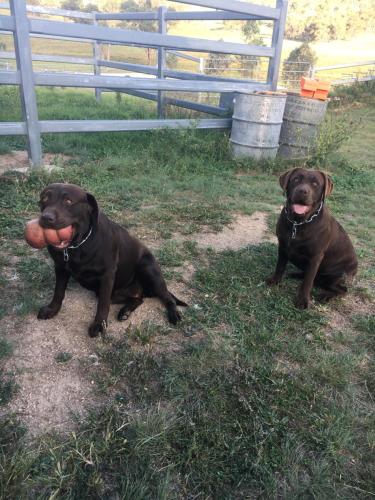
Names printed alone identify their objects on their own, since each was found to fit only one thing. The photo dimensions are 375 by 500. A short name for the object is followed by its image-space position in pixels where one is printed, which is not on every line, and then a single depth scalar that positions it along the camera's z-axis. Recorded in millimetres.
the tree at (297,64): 21000
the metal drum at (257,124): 7008
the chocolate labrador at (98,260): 2514
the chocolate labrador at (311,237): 3330
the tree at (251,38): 20422
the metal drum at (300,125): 7418
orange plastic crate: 7465
